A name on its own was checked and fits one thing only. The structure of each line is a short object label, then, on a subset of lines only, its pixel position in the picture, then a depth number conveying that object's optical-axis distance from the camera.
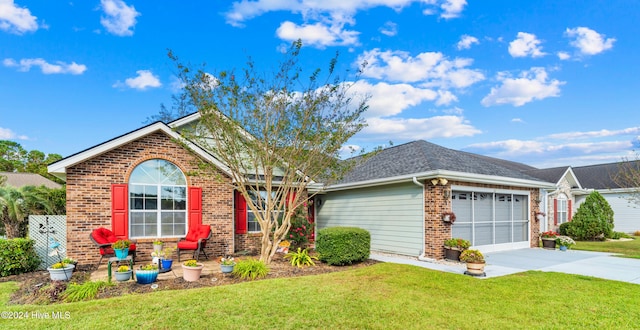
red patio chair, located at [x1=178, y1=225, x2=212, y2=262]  9.50
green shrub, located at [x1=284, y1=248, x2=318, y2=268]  9.29
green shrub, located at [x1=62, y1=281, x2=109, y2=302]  5.96
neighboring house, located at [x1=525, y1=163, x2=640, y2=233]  18.88
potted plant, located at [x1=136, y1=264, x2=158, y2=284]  6.86
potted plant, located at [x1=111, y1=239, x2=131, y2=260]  8.51
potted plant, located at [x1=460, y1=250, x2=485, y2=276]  7.96
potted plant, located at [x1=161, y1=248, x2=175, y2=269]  8.12
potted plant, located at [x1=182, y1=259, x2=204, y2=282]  7.29
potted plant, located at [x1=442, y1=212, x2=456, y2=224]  10.02
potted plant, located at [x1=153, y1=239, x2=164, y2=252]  9.24
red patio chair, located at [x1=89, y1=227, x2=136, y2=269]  8.55
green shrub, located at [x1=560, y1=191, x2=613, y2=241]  17.70
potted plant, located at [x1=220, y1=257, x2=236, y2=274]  7.97
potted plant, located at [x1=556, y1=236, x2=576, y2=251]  12.80
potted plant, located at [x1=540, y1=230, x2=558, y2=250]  13.12
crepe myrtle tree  8.89
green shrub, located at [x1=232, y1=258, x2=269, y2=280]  7.72
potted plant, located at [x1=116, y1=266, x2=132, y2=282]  7.09
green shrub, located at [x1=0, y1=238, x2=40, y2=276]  8.23
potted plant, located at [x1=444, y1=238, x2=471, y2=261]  9.87
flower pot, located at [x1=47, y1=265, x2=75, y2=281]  7.26
